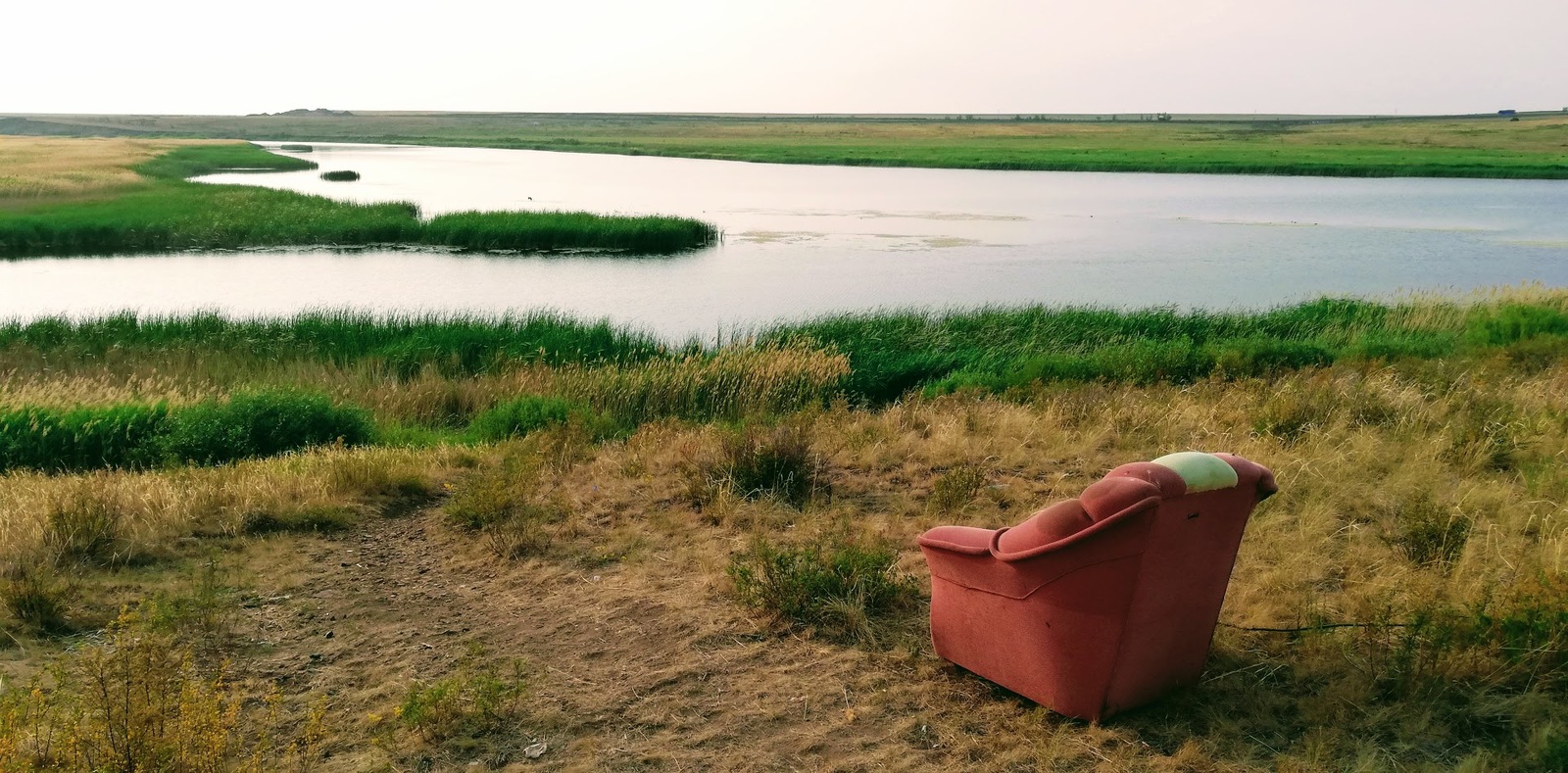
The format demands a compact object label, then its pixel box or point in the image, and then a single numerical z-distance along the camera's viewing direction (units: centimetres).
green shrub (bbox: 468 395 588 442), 1120
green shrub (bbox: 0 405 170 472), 1078
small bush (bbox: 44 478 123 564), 680
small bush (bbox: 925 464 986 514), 769
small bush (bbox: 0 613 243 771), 398
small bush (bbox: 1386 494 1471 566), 625
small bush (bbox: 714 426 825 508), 810
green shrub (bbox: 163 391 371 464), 1073
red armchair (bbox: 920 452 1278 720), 405
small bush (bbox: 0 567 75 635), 580
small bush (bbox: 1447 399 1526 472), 824
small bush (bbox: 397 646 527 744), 462
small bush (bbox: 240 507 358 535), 771
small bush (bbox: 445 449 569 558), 716
